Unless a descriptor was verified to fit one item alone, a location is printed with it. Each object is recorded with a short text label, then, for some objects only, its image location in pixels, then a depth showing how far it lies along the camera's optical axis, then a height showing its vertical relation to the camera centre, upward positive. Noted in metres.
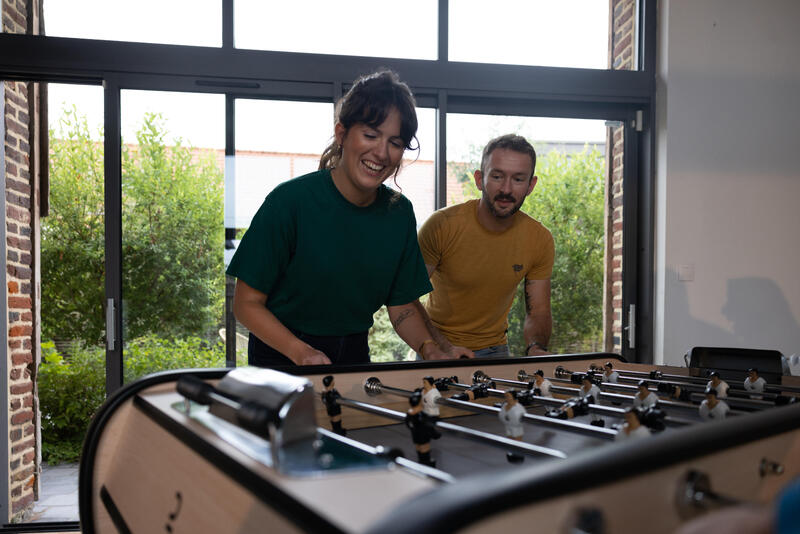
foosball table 0.57 -0.26
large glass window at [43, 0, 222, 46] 3.31 +1.22
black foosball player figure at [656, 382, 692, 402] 1.44 -0.32
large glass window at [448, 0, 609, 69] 3.65 +1.30
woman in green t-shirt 1.75 +0.03
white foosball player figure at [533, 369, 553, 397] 1.52 -0.32
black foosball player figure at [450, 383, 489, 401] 1.36 -0.31
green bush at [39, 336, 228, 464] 4.66 -1.09
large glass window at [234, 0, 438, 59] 3.41 +1.24
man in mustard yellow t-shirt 2.53 +0.00
